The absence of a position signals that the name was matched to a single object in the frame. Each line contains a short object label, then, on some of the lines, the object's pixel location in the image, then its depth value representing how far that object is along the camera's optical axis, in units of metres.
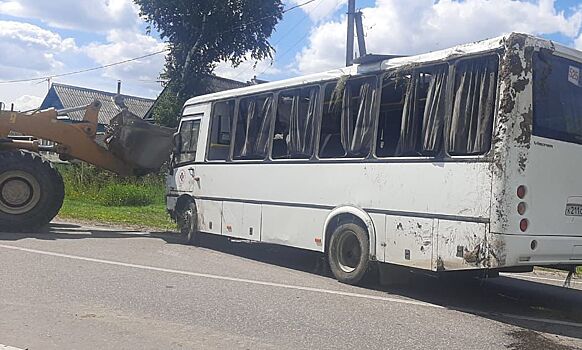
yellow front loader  13.57
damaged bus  7.58
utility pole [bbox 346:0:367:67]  21.17
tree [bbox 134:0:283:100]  37.09
